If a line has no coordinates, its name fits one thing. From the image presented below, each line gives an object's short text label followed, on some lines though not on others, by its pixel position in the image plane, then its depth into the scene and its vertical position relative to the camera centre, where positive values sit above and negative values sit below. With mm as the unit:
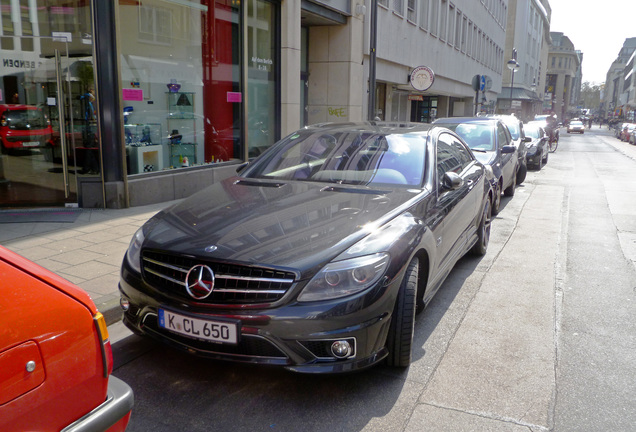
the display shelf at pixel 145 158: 8703 -767
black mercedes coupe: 2949 -884
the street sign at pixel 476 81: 18469 +1127
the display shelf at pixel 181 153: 9828 -764
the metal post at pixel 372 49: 12185 +1423
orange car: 1558 -750
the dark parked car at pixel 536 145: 17969 -940
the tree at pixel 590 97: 186750 +6689
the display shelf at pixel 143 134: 8680 -377
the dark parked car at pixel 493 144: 9516 -533
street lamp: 36141 +3372
